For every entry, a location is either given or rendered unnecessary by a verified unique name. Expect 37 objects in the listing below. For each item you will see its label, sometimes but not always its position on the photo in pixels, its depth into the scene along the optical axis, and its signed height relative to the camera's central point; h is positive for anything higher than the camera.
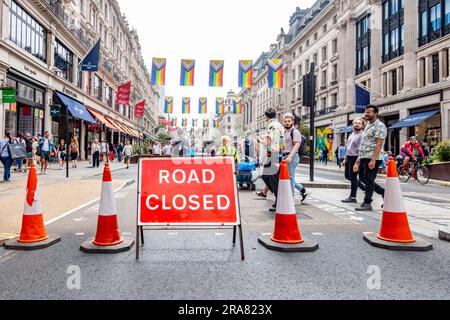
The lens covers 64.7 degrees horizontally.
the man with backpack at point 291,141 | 6.71 +0.42
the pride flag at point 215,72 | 22.64 +5.73
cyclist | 15.27 +0.53
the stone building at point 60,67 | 17.94 +6.41
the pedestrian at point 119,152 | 32.40 +0.81
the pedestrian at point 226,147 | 10.49 +0.44
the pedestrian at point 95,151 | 20.23 +0.54
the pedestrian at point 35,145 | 15.04 +0.64
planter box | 14.87 -0.30
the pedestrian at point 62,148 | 22.38 +0.79
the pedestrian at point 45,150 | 15.47 +0.44
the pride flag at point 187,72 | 21.98 +5.55
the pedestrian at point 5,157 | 11.65 +0.09
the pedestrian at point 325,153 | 33.26 +0.94
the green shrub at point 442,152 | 15.44 +0.54
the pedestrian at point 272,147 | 6.71 +0.30
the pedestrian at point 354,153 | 7.56 +0.22
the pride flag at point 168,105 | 38.75 +6.12
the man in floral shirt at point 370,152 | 6.65 +0.21
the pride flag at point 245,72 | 23.78 +6.11
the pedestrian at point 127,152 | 22.19 +0.56
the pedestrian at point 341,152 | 24.38 +0.77
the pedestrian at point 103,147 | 20.41 +0.79
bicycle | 14.73 -0.41
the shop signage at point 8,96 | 14.82 +2.67
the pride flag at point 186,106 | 38.97 +6.09
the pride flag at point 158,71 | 21.86 +5.55
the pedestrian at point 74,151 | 20.28 +0.54
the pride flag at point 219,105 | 41.29 +6.65
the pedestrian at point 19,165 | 15.83 -0.24
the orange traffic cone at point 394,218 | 4.25 -0.67
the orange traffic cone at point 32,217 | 4.25 -0.70
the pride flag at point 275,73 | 26.06 +6.60
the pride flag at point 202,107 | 38.19 +5.88
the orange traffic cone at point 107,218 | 4.07 -0.66
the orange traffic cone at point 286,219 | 4.16 -0.66
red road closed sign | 3.87 -0.34
